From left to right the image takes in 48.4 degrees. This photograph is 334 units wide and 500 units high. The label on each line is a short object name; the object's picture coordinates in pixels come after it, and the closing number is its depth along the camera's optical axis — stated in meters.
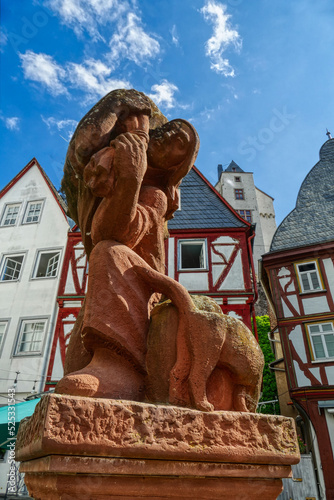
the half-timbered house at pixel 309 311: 11.26
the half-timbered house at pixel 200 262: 11.41
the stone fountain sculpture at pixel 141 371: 1.42
